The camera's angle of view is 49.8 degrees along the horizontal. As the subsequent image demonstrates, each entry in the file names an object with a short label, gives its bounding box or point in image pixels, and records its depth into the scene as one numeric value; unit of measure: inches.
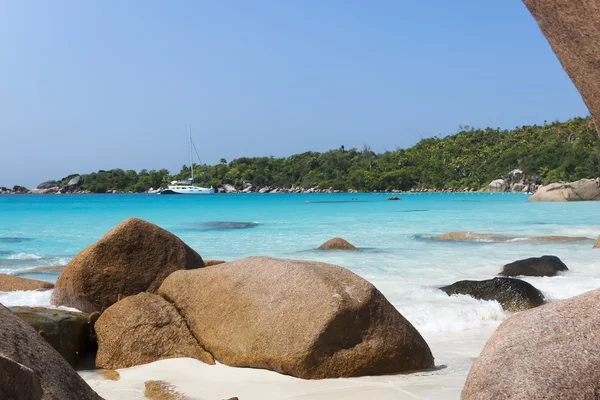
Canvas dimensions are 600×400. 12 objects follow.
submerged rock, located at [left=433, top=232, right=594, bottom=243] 741.9
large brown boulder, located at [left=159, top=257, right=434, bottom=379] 208.2
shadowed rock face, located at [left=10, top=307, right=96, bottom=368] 228.1
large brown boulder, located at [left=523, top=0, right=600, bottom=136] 99.0
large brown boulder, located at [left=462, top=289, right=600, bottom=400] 127.4
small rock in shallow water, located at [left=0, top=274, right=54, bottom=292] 355.3
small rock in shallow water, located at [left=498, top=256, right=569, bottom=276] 452.4
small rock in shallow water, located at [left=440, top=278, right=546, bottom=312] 337.1
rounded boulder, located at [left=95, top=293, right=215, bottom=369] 234.4
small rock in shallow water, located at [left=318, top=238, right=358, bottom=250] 684.7
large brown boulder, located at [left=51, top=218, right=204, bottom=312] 277.4
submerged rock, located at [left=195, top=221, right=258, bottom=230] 1163.7
